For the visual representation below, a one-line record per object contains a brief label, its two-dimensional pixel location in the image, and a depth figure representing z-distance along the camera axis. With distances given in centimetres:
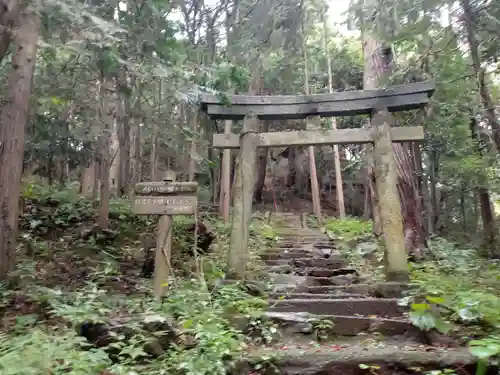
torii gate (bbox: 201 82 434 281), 662
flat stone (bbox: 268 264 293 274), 854
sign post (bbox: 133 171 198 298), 619
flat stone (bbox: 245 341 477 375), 418
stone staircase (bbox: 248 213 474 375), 427
